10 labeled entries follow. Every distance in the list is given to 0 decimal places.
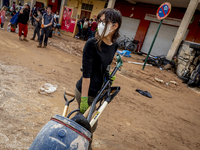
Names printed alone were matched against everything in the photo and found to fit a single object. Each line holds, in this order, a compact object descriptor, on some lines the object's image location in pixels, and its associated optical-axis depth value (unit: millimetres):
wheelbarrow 942
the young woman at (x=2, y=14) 9473
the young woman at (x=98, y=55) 1471
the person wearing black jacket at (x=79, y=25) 12469
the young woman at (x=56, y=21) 12828
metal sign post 5976
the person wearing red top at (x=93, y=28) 12133
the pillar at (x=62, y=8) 13980
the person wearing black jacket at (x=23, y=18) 6976
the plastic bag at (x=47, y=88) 3379
